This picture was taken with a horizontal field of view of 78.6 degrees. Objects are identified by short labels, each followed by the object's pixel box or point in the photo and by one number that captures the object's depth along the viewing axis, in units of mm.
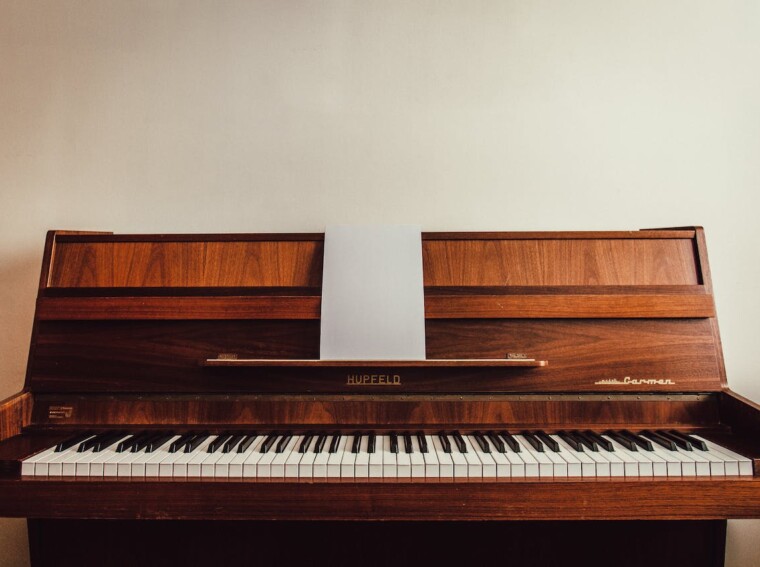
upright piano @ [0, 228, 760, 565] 1299
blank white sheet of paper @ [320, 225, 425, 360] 1571
